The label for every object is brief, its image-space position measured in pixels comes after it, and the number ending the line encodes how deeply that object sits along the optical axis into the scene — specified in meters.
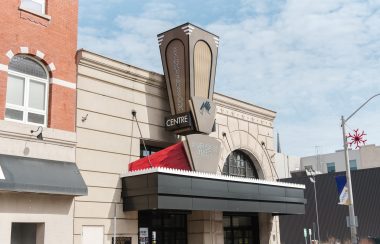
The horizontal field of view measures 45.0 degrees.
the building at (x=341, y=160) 76.62
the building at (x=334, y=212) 53.50
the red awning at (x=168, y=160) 18.12
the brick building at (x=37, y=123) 14.16
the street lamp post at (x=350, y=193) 19.19
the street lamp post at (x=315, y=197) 51.97
